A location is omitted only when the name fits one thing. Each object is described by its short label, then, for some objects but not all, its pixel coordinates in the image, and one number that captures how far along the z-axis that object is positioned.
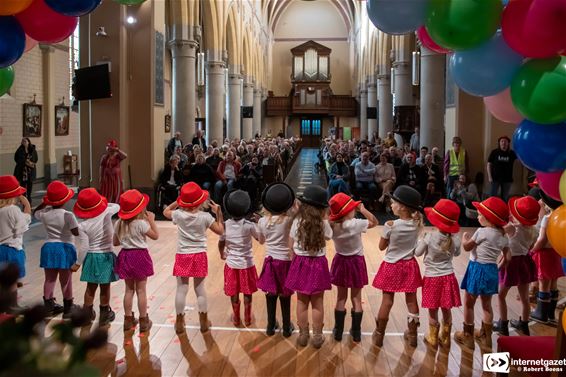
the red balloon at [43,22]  4.01
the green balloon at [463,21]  3.15
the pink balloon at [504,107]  3.72
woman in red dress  10.17
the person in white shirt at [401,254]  4.49
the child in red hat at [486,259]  4.48
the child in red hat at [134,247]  4.72
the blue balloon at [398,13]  3.30
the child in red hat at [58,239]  4.93
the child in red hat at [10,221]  4.78
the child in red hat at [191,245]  4.79
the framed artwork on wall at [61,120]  17.78
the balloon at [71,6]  3.81
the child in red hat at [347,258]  4.59
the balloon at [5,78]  4.34
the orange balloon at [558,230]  2.84
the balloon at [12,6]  3.52
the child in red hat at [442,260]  4.41
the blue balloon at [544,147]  3.16
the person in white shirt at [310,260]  4.45
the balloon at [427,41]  3.97
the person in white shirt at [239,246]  4.82
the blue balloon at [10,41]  3.76
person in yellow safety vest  10.48
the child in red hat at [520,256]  4.74
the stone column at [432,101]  13.12
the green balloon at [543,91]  3.03
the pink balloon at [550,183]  3.33
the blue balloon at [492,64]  3.37
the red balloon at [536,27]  2.96
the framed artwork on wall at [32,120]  15.91
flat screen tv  10.70
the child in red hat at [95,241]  4.82
